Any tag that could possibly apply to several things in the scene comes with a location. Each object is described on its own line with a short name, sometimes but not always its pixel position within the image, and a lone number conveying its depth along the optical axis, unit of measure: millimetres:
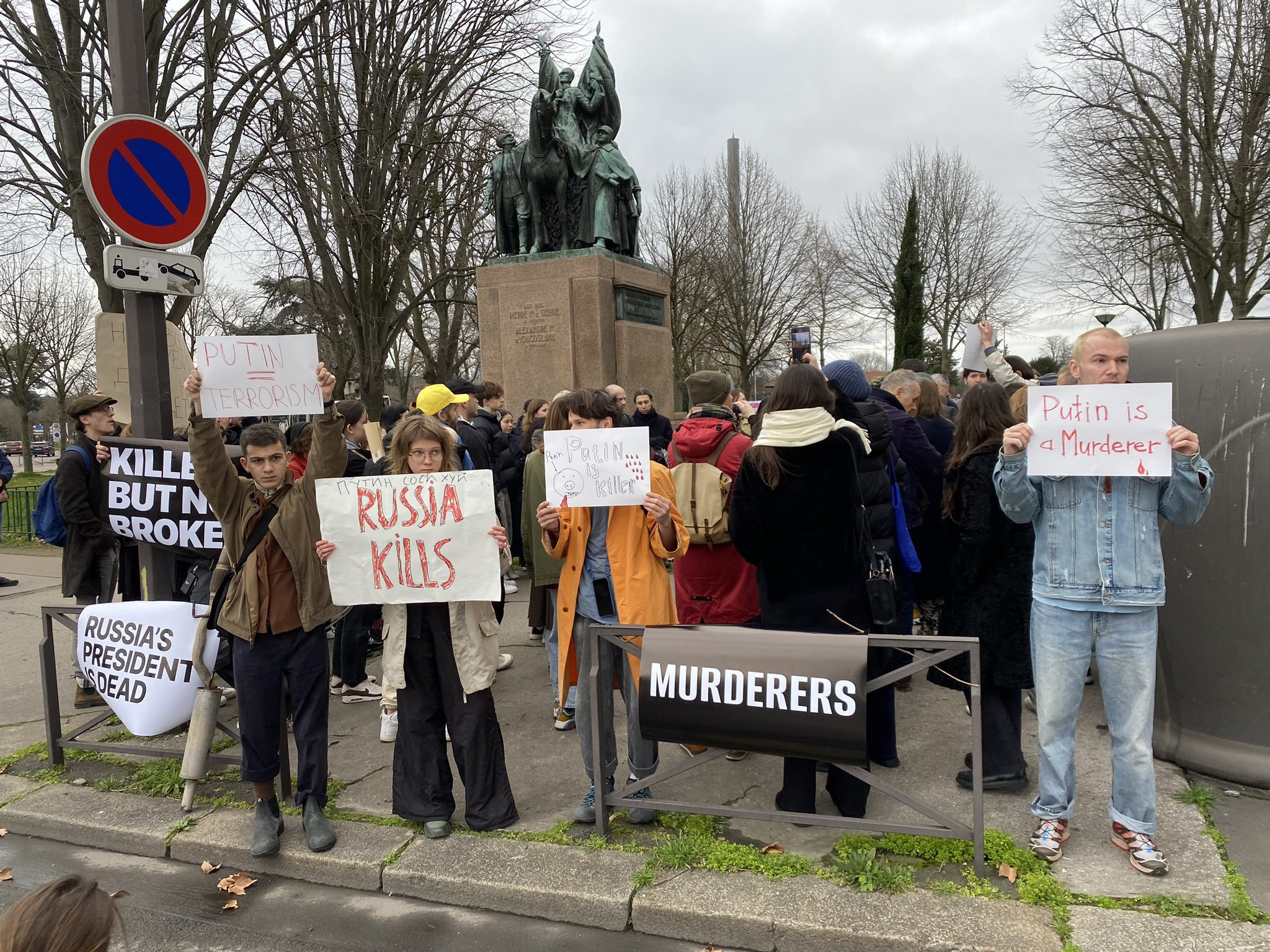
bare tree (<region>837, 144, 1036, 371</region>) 32594
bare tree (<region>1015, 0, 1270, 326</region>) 15406
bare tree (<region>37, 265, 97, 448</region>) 32688
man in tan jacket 3771
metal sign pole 4754
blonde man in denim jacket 3258
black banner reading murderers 3242
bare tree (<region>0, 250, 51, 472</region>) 30750
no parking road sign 4426
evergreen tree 32969
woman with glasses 3758
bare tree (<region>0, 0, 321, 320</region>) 13180
